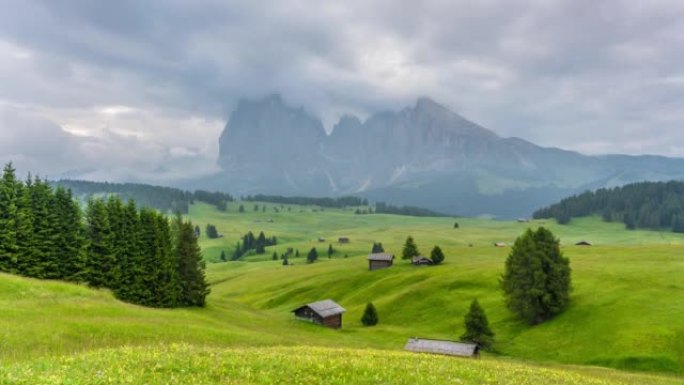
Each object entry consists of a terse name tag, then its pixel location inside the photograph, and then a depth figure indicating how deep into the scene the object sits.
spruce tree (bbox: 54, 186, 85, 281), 65.12
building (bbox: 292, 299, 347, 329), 87.12
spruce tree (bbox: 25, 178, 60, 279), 62.50
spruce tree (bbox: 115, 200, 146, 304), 69.94
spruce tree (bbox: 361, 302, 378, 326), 92.69
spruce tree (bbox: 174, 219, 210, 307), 80.06
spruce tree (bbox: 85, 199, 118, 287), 67.25
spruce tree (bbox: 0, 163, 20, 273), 59.38
